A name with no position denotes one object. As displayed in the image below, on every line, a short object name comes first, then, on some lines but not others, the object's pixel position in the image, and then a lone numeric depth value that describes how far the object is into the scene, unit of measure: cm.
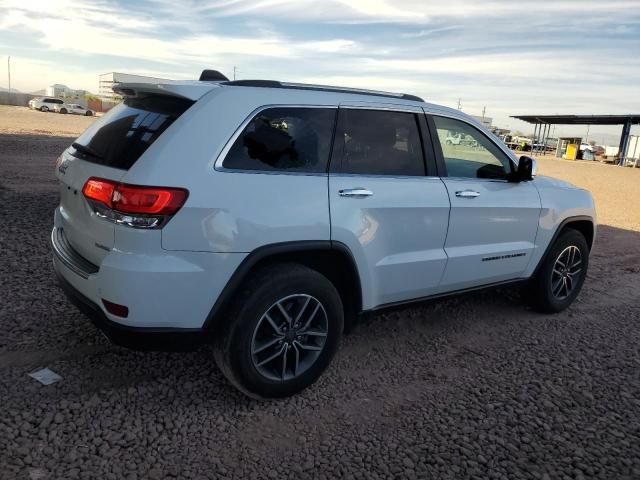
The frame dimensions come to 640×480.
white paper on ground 329
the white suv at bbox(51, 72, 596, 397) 278
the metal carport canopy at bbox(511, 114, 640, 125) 4297
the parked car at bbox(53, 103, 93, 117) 5354
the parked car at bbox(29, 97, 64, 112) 5266
